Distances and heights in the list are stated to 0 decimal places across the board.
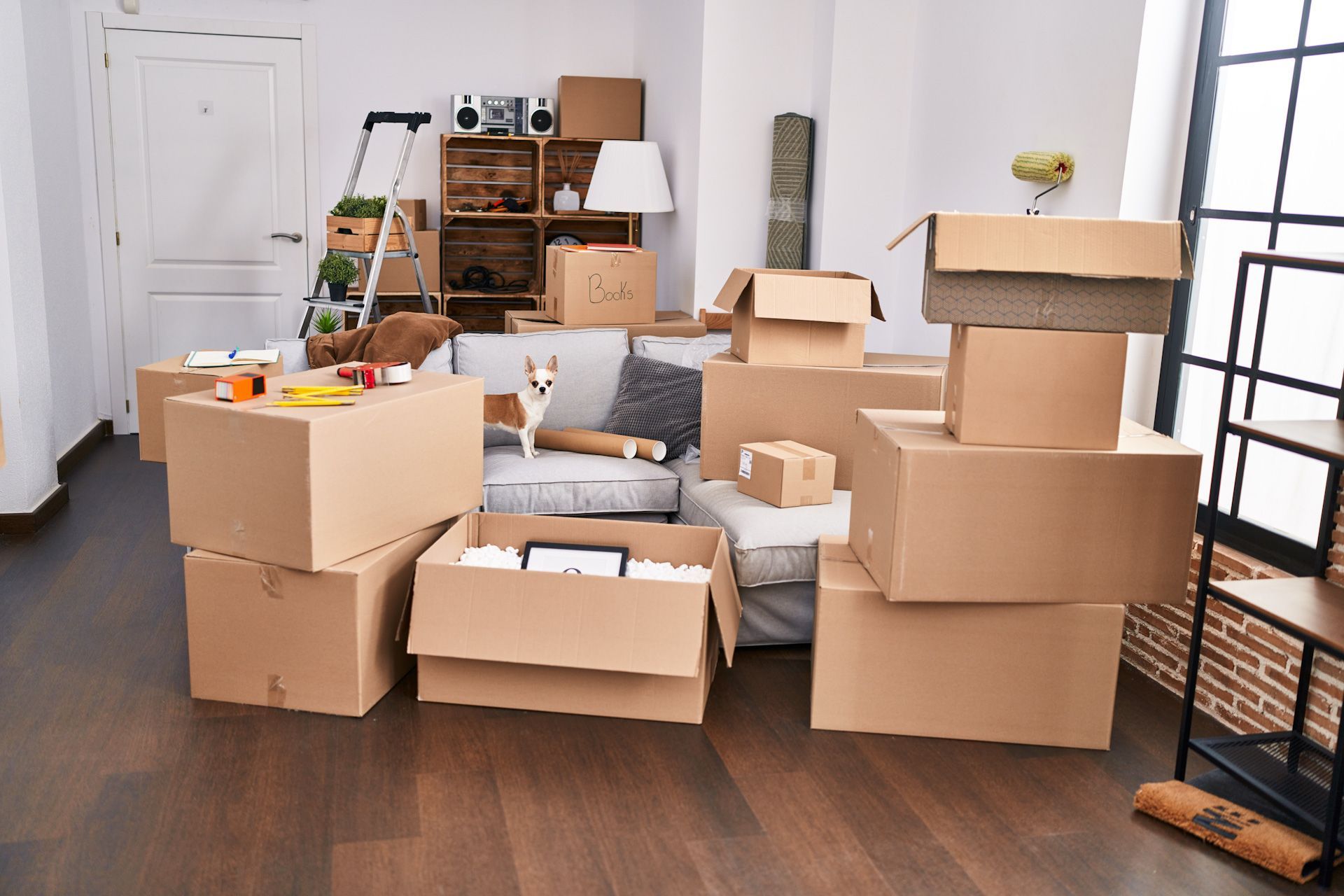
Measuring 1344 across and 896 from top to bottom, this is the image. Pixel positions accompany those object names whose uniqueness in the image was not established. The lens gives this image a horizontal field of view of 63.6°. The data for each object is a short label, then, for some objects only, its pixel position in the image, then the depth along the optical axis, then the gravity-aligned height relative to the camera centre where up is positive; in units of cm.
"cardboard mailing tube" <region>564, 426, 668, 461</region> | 358 -74
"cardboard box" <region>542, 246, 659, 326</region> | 435 -26
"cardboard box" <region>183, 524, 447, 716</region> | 254 -99
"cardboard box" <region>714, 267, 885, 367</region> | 314 -25
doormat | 204 -113
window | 252 +2
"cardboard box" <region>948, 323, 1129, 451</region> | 229 -32
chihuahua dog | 350 -60
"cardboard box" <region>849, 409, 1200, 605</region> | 233 -61
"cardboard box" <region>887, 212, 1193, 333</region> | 223 -7
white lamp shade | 492 +19
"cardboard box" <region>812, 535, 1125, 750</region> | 248 -99
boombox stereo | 557 +52
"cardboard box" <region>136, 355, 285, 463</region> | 349 -59
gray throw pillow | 369 -62
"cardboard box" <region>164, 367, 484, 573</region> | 240 -60
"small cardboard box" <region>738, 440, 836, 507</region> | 302 -68
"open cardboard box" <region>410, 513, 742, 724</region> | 249 -96
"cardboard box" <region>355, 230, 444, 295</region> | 552 -29
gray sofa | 292 -79
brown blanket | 362 -43
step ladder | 472 -14
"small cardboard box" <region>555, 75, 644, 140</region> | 566 +59
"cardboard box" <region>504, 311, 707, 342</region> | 436 -42
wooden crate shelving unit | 581 -2
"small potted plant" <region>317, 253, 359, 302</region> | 486 -27
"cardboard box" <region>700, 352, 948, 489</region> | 323 -51
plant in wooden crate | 481 -5
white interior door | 536 +9
